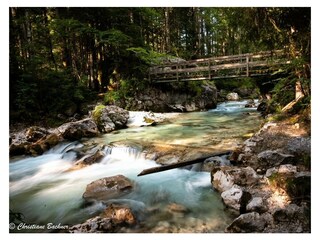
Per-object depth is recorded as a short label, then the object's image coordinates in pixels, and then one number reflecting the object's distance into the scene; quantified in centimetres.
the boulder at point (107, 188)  460
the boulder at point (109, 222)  348
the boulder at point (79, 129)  866
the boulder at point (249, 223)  324
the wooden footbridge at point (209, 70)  1092
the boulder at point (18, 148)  734
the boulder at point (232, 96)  2012
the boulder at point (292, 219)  314
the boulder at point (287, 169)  419
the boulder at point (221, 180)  441
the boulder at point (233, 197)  383
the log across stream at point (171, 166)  520
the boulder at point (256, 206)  361
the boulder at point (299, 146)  460
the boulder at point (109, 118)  995
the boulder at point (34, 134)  820
